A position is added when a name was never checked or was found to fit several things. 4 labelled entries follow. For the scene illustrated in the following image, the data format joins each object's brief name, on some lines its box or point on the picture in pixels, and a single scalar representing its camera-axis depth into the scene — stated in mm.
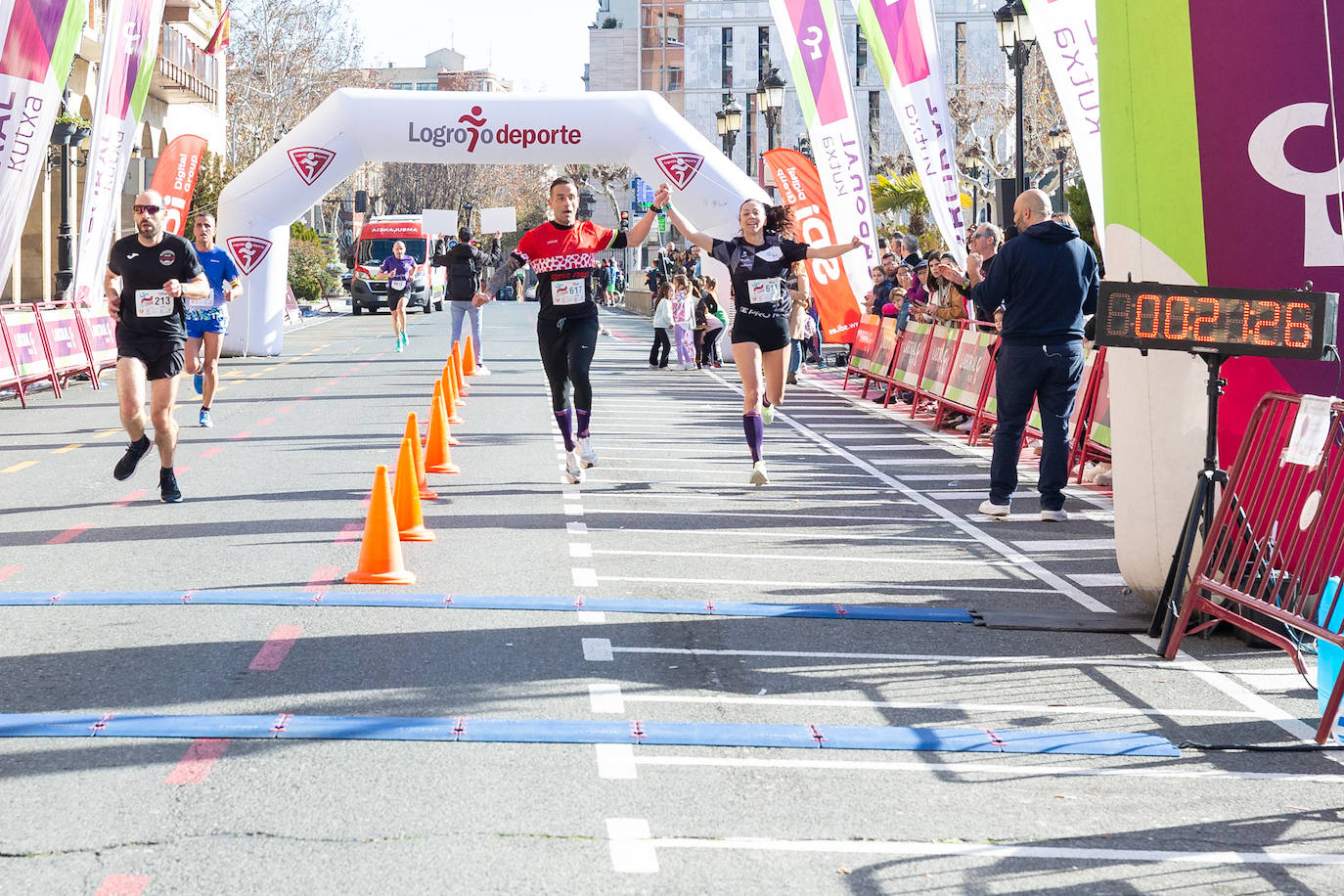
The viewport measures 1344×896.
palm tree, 45431
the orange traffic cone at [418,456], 9555
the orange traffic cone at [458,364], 18805
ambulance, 53094
